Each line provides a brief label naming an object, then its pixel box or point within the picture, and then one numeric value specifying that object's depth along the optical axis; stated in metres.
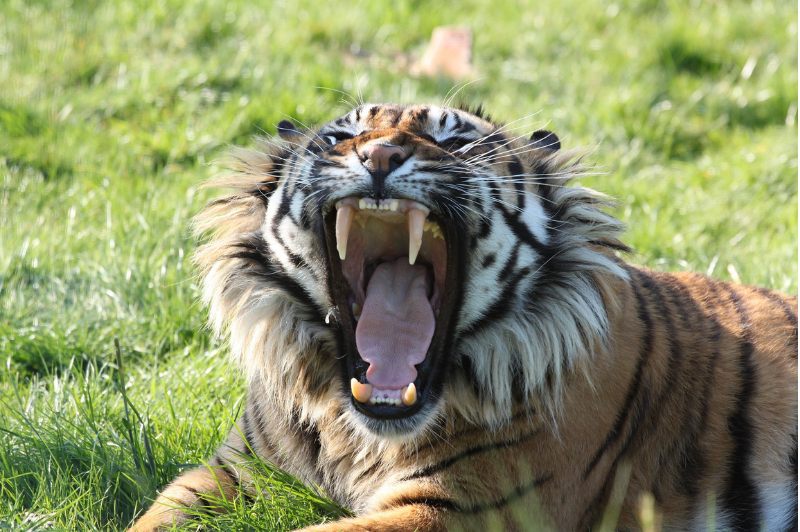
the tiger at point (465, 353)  5.78
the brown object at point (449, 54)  15.20
